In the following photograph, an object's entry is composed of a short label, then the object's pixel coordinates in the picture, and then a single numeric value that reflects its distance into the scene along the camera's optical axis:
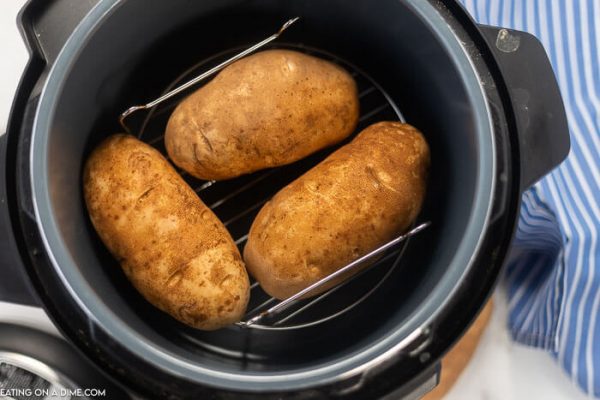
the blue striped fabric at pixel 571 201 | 0.79
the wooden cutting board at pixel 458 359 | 0.91
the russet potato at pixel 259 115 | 0.72
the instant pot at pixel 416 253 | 0.58
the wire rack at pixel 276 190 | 0.78
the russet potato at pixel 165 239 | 0.68
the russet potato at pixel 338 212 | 0.69
